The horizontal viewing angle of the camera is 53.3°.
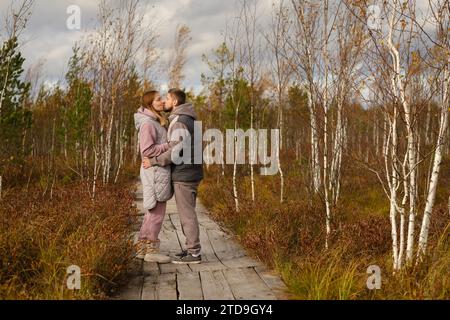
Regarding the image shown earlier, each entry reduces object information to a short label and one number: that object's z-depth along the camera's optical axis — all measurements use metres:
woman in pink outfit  5.12
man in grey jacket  5.02
